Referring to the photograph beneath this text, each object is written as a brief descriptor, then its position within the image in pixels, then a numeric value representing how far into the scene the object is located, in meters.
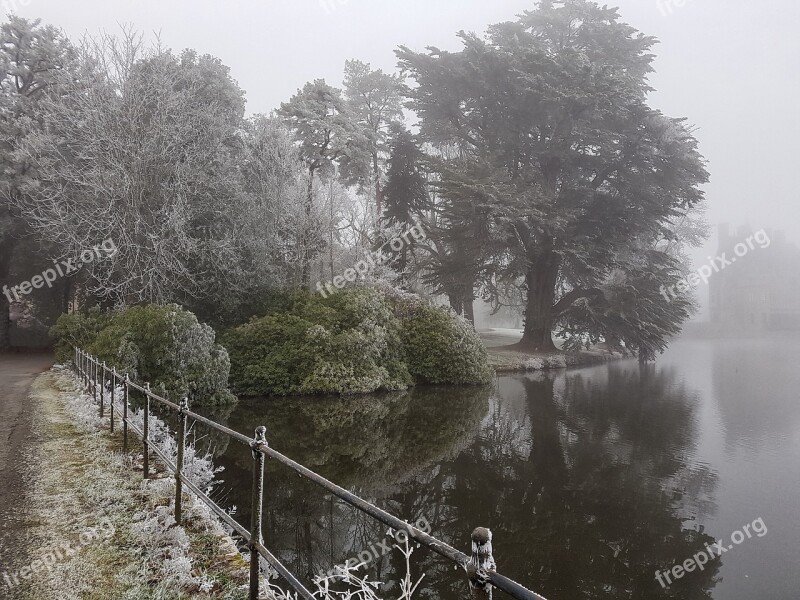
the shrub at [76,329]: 14.88
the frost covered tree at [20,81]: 22.02
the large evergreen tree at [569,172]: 22.92
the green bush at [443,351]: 17.27
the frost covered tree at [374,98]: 33.00
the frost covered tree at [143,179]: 15.70
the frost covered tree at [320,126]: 24.72
